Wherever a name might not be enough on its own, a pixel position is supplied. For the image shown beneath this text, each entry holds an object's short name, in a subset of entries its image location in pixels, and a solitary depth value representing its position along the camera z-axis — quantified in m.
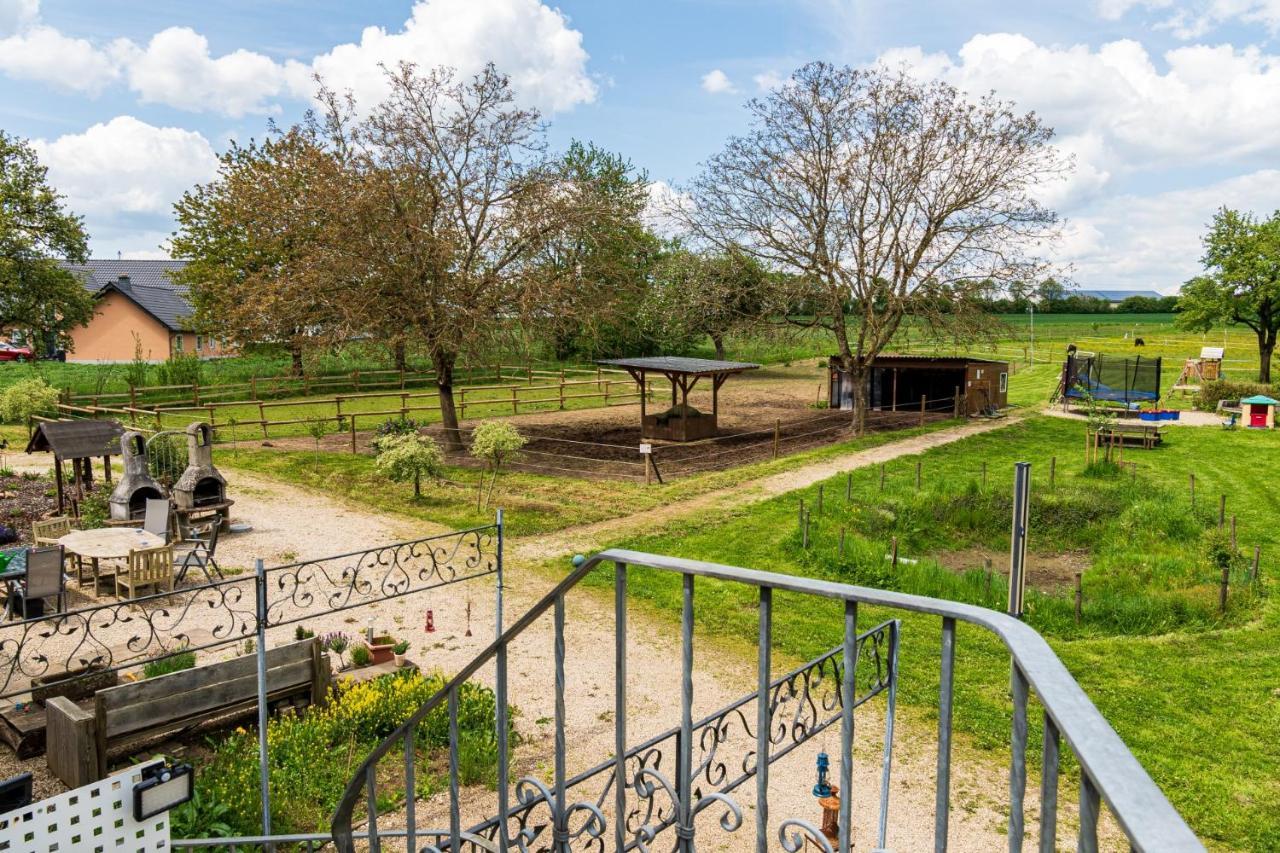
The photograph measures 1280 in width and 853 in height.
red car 49.62
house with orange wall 47.12
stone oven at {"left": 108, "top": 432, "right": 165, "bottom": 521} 14.02
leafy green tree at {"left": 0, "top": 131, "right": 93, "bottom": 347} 34.59
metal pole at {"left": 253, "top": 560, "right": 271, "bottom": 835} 6.17
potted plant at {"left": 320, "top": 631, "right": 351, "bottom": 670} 9.28
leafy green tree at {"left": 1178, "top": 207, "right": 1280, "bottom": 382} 32.31
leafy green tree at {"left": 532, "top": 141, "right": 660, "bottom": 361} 21.62
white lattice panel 4.07
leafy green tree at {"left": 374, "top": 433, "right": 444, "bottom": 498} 16.19
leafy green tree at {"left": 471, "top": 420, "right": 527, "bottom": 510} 16.66
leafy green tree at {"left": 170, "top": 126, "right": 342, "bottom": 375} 20.62
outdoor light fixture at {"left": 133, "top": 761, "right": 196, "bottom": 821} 4.57
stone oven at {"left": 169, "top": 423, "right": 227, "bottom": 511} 14.41
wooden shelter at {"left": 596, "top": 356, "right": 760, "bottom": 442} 23.52
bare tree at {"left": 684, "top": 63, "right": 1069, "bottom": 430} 23.22
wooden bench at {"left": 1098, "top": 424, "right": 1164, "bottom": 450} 22.27
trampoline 29.27
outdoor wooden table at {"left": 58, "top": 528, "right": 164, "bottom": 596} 11.10
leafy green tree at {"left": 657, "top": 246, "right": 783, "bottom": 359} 24.94
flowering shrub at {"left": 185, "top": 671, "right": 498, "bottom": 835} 6.62
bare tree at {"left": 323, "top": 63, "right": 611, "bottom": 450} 20.23
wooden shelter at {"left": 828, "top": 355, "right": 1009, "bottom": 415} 28.97
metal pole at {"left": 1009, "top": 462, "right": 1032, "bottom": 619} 8.01
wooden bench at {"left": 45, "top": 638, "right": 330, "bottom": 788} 6.72
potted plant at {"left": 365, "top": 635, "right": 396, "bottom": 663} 9.24
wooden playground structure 32.81
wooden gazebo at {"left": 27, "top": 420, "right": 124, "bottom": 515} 14.22
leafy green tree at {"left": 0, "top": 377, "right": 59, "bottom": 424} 19.64
